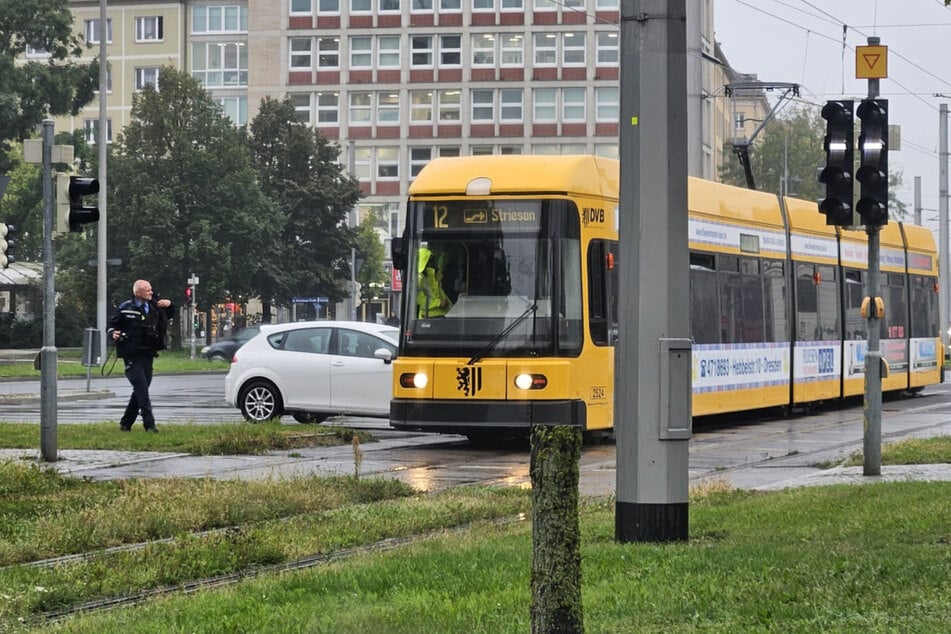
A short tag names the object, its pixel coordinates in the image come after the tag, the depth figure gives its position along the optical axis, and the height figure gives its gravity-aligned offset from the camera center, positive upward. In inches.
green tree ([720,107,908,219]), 4286.4 +487.1
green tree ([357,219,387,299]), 3390.7 +200.2
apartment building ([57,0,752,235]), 4089.6 +693.3
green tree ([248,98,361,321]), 3198.8 +297.1
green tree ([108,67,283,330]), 2819.9 +269.1
